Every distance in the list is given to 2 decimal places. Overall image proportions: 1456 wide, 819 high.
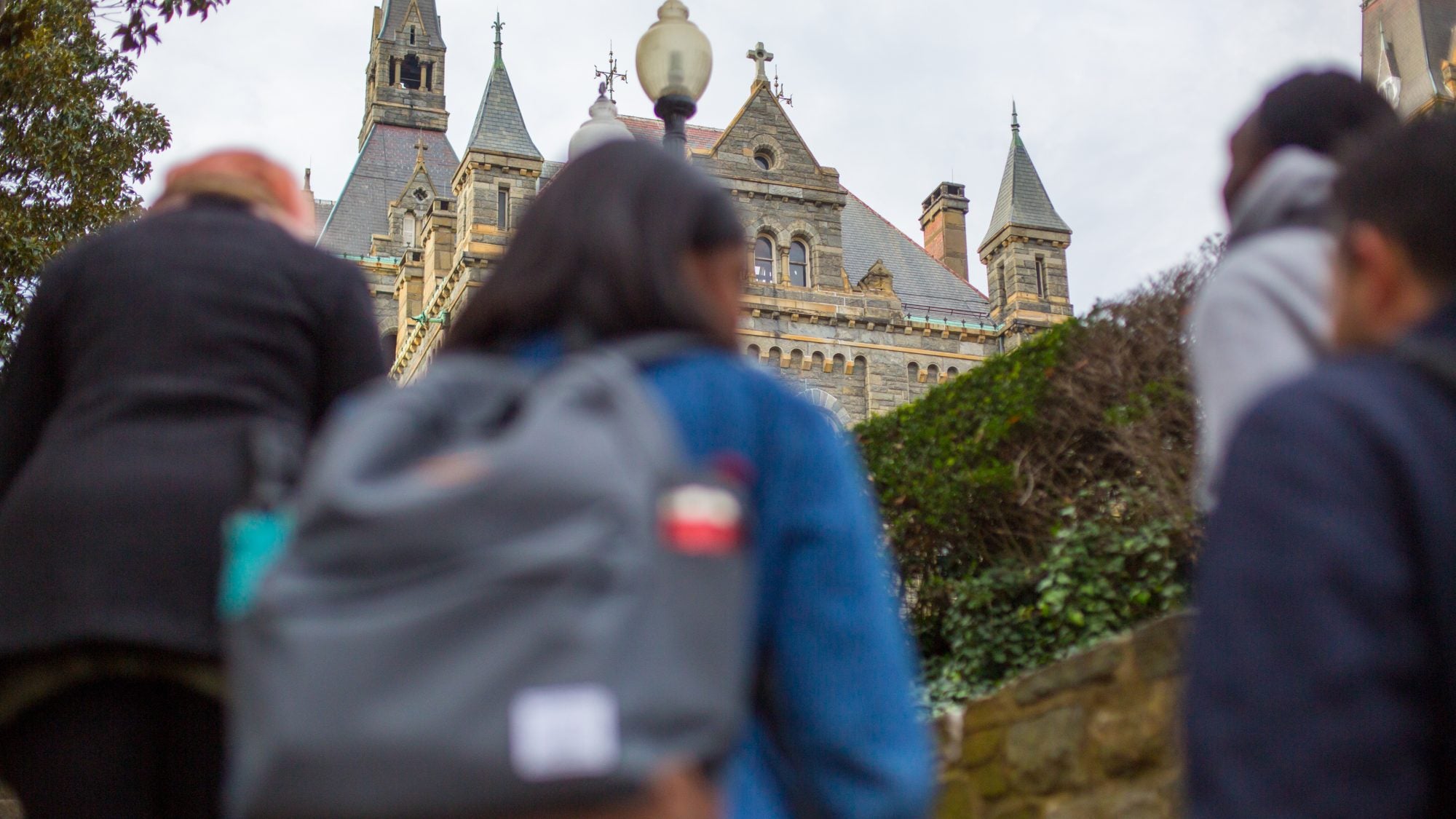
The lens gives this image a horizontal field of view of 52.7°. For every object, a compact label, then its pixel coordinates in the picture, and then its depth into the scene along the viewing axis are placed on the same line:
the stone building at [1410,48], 40.31
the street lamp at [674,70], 9.65
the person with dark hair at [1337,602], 1.60
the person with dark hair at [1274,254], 2.54
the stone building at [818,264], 31.50
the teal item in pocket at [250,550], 1.91
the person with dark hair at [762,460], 1.78
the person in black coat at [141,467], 2.34
